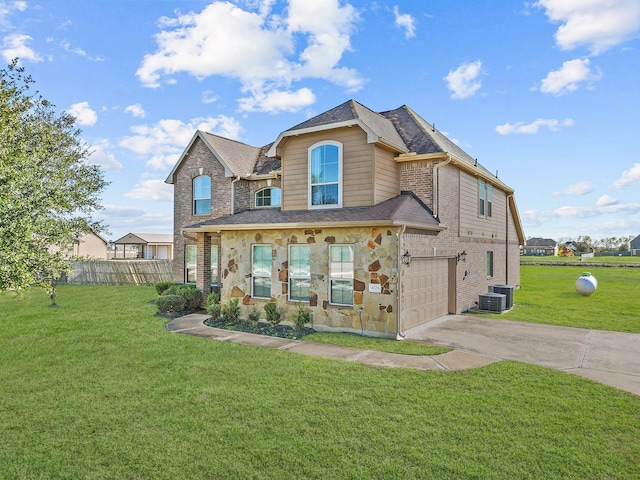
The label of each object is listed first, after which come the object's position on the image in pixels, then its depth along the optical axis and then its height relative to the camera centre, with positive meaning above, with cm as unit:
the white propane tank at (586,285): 1868 -178
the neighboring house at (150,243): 4425 +76
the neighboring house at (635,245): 9091 +108
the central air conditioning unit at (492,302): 1423 -202
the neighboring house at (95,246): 4325 +42
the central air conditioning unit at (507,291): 1501 -170
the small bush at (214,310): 1243 -201
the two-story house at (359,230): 1012 +60
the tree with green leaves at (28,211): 622 +72
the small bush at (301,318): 1066 -195
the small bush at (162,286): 1739 -170
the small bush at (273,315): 1126 -195
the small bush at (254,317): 1162 -208
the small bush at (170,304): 1354 -195
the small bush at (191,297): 1430 -183
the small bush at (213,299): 1312 -172
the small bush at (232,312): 1205 -201
